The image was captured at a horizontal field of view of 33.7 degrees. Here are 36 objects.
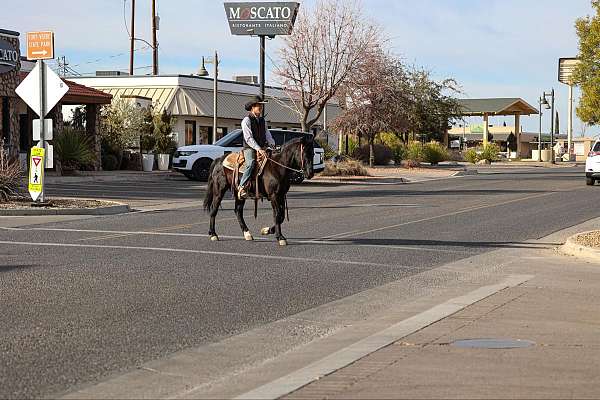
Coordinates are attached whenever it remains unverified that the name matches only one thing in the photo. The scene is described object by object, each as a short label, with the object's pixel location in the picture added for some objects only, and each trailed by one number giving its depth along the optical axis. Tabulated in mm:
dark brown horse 15828
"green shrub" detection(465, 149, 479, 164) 85250
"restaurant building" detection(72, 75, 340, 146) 53906
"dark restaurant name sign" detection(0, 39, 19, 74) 35781
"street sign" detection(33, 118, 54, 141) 24234
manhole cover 8062
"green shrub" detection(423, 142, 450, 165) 68188
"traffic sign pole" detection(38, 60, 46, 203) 24161
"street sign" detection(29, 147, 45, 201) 23281
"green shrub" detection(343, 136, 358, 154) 62269
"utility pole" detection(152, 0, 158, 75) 65062
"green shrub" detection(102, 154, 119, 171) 44188
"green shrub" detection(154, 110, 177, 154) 46938
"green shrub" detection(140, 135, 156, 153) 46844
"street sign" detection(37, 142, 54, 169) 24000
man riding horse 16031
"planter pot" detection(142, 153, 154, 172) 45719
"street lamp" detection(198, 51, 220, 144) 48969
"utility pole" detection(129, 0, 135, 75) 68188
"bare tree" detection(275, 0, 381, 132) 52594
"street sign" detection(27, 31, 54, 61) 24312
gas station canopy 95875
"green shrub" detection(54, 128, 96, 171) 37794
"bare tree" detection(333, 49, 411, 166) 55781
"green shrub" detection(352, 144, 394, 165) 60562
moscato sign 48416
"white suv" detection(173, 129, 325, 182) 36531
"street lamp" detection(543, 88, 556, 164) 80331
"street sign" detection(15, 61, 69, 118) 24250
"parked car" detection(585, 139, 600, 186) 39438
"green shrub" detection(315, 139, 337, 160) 48719
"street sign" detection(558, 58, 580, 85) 72375
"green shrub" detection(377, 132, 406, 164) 66075
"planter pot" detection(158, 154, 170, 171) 46906
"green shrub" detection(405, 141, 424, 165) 66138
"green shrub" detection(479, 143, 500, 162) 85250
